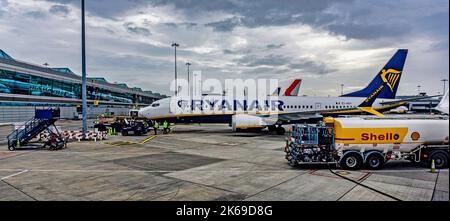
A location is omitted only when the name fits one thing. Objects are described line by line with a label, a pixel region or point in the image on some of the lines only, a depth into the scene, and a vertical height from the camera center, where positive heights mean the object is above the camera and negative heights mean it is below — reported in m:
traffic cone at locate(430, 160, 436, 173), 14.03 -2.82
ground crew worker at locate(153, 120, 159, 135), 35.51 -1.33
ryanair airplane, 35.22 +0.98
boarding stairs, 24.34 -0.77
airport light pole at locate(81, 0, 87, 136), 29.77 +5.37
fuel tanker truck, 14.46 -1.64
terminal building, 60.47 +6.88
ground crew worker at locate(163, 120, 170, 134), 36.83 -1.52
